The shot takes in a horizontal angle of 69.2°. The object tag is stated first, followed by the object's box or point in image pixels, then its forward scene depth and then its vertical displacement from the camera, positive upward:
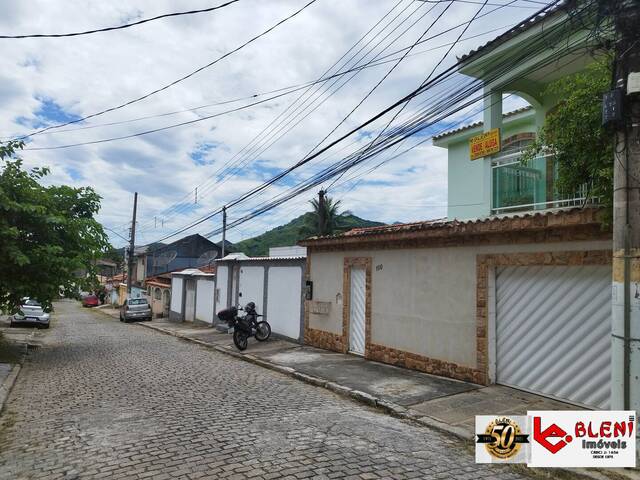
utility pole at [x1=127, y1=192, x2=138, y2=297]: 35.72 +2.19
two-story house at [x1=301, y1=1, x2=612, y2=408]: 6.65 -0.03
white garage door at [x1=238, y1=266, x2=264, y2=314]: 16.69 -0.62
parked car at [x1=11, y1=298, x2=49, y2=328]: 22.92 -2.75
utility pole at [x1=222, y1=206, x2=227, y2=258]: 26.50 +2.49
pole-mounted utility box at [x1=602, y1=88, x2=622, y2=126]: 4.54 +1.72
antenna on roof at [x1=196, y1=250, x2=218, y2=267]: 45.22 +1.10
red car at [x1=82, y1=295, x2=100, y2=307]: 48.60 -3.86
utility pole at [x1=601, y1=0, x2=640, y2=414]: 4.40 +0.69
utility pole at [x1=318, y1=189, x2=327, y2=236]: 25.77 +4.06
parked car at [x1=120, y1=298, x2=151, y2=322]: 28.16 -2.69
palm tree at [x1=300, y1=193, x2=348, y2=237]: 39.50 +4.58
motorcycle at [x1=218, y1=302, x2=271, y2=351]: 13.37 -1.70
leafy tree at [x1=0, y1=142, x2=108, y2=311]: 11.59 +0.64
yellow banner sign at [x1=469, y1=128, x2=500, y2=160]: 9.40 +2.76
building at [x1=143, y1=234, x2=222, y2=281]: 50.38 +1.18
